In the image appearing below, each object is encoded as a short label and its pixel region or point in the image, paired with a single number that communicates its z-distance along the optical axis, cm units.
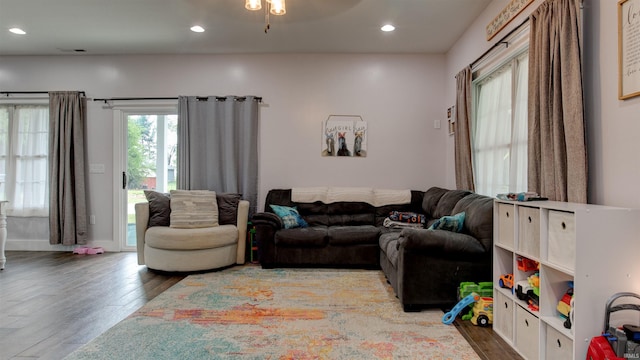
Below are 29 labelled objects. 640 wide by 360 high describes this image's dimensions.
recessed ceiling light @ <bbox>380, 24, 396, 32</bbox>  390
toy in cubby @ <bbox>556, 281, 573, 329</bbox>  173
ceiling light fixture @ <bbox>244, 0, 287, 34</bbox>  251
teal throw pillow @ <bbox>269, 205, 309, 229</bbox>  414
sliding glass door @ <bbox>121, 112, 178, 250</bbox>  498
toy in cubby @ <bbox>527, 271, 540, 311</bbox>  199
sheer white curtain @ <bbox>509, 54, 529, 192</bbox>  289
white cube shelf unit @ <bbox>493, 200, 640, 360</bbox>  162
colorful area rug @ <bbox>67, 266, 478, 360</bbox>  208
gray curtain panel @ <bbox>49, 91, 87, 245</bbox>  479
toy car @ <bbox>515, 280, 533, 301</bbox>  204
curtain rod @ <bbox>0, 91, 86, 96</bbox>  491
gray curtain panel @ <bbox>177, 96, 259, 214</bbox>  474
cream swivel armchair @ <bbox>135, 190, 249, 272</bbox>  376
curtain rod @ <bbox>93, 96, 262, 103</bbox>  479
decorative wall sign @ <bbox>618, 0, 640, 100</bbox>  178
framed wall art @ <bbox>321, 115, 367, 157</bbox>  480
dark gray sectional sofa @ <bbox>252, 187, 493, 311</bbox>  270
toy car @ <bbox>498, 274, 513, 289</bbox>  230
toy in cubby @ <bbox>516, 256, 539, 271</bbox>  214
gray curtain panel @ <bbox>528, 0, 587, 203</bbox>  208
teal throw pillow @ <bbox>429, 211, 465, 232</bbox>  293
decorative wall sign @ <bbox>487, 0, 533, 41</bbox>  280
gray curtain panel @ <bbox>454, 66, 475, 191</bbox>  379
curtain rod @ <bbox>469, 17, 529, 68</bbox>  277
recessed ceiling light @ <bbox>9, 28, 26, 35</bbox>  408
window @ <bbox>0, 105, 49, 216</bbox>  495
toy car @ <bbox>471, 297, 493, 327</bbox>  247
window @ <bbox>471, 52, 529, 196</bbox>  295
